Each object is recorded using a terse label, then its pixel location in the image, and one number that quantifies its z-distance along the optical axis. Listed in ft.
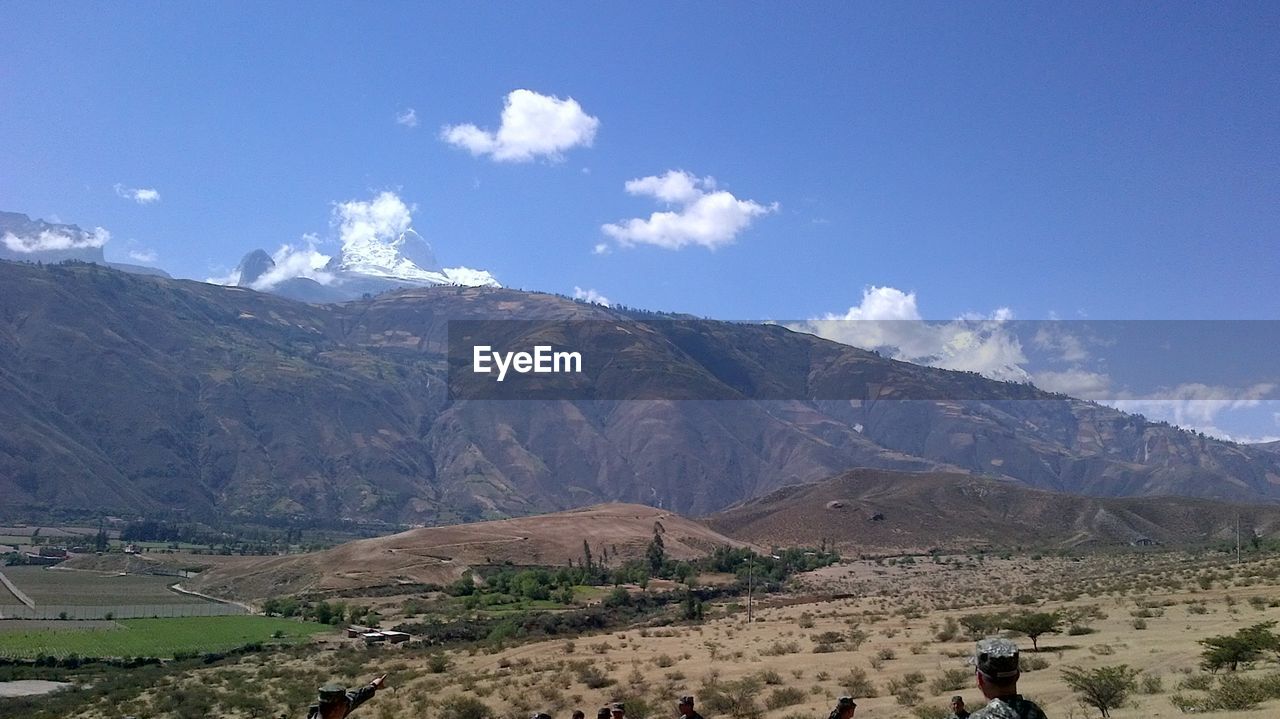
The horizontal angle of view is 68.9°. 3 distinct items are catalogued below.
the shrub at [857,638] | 103.03
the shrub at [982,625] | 99.11
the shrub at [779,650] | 102.58
